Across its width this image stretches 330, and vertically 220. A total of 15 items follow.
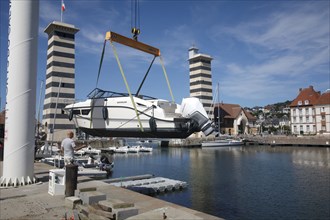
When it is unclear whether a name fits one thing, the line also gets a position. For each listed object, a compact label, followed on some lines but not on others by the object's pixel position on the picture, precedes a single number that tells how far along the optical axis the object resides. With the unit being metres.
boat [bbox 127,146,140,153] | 64.56
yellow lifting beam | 12.91
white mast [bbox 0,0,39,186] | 11.49
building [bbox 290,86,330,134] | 87.38
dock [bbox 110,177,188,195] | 22.28
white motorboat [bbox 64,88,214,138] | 12.45
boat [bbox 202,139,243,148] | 83.06
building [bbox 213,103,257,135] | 113.62
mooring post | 9.52
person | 10.58
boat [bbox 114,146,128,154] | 64.19
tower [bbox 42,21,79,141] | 84.75
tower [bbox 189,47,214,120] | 121.06
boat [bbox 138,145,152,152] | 66.12
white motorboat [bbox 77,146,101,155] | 51.93
